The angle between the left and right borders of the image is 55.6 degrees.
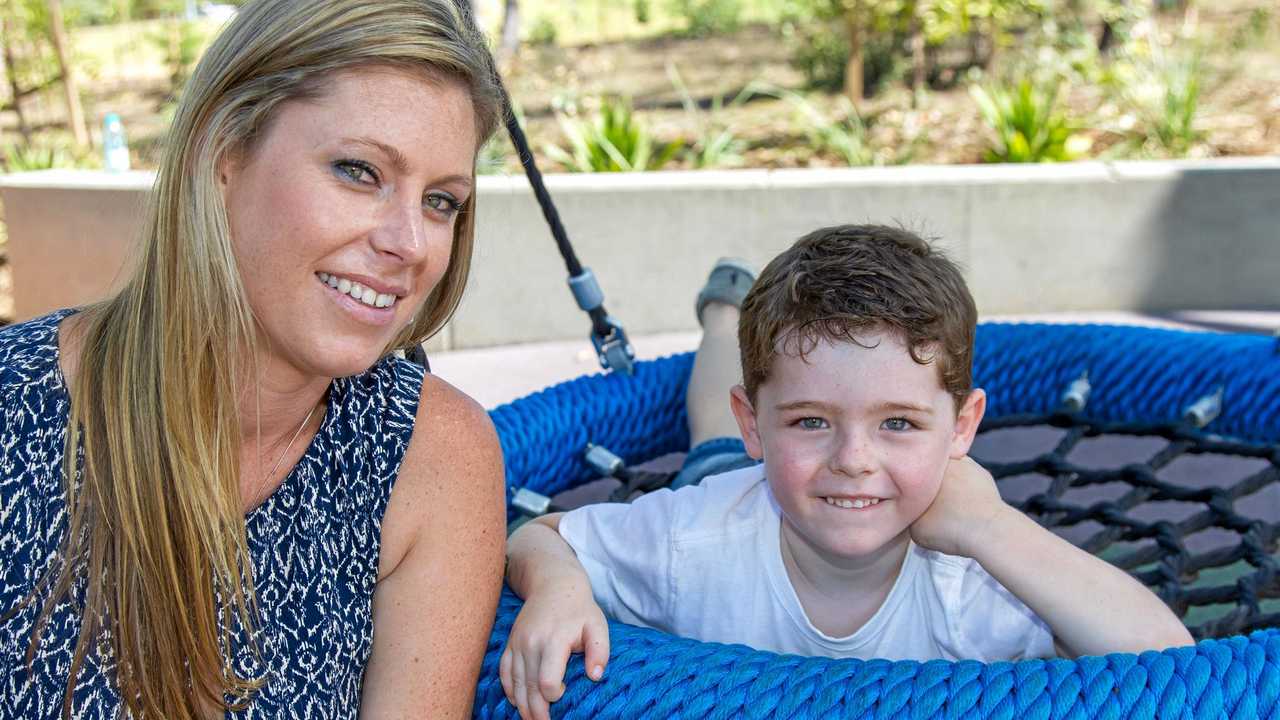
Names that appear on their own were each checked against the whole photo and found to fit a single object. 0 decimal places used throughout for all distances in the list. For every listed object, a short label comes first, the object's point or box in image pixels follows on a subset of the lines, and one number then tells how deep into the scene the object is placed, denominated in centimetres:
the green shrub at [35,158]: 508
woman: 112
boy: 123
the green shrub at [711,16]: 838
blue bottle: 434
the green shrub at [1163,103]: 477
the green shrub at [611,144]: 465
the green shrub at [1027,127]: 461
